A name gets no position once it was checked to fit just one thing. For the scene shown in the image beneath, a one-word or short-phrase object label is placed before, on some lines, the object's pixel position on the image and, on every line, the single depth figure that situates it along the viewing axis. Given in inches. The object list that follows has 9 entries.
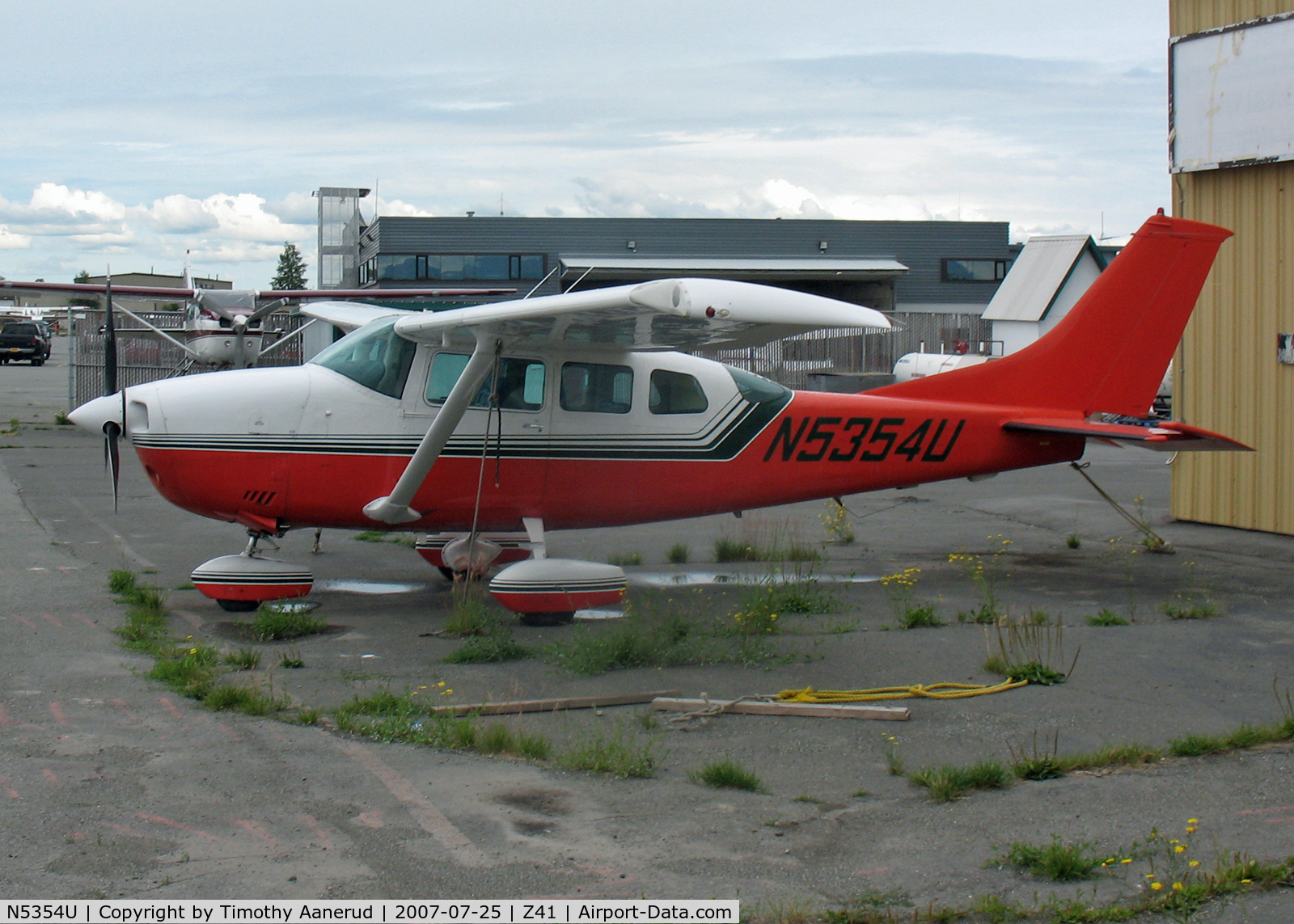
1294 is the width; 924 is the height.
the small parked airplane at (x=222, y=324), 1079.0
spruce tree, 4739.2
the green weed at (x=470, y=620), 300.0
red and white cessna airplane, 315.0
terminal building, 2062.0
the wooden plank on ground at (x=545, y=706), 224.1
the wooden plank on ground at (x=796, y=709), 223.9
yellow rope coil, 235.6
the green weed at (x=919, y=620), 304.5
